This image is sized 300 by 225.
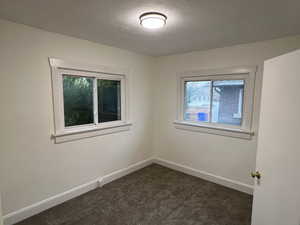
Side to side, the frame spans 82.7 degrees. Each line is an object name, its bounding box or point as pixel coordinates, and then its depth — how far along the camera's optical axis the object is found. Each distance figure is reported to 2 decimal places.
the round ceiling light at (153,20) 1.65
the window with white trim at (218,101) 2.62
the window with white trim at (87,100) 2.32
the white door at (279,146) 1.11
